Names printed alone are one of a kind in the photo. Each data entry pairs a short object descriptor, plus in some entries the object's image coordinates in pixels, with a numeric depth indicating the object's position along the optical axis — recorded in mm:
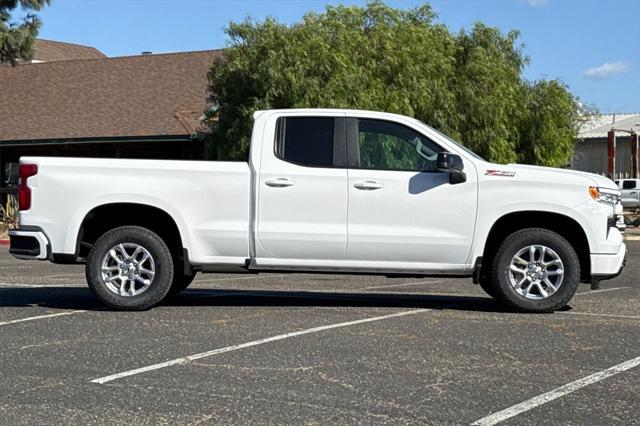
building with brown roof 32312
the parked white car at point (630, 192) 42219
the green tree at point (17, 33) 41188
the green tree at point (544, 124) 33125
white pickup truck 10070
